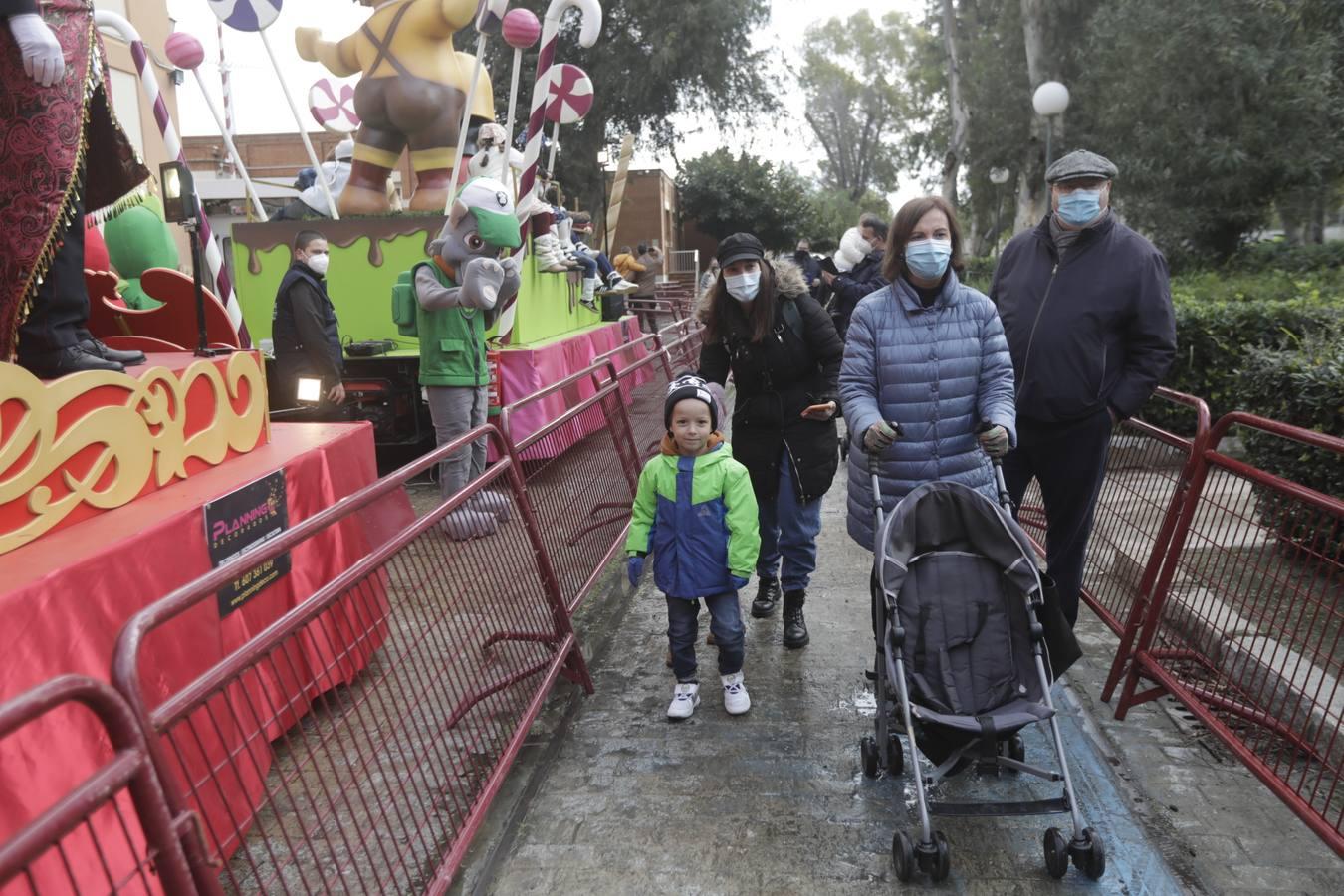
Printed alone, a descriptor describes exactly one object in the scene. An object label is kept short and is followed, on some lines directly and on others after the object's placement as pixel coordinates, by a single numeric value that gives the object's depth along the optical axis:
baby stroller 2.76
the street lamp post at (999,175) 24.64
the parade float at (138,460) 2.44
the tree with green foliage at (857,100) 52.50
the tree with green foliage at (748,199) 37.97
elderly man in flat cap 3.63
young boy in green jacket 3.74
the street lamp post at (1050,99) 17.62
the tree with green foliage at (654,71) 23.14
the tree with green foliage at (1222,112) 13.88
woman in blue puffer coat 3.44
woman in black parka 4.24
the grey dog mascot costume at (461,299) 5.95
